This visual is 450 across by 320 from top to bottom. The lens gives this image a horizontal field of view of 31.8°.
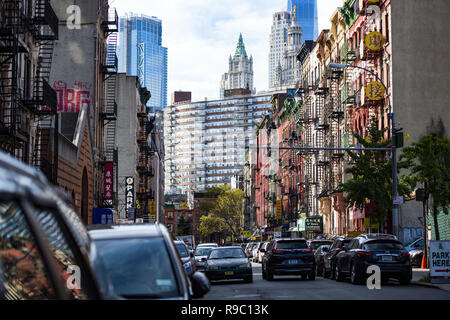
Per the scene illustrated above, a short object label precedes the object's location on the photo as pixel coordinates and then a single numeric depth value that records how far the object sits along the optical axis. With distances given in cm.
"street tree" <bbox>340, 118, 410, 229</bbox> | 4469
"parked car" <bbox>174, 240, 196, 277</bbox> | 2554
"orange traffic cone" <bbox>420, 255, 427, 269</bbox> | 3830
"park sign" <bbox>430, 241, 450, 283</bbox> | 2386
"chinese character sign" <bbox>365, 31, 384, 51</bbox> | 5388
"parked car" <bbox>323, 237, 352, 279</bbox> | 3097
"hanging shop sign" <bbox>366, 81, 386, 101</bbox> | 5362
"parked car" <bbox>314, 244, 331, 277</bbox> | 3616
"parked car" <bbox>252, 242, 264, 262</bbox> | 6309
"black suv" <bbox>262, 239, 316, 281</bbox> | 3028
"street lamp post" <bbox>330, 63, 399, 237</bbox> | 3512
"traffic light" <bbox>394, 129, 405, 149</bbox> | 3496
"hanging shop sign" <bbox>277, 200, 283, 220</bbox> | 10462
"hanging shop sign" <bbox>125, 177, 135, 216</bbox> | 7131
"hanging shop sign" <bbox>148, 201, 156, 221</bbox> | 9316
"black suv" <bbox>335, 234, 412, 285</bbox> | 2547
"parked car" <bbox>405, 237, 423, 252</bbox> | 4481
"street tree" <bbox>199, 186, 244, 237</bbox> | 13938
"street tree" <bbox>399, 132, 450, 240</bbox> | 3694
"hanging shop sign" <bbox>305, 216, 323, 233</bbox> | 7706
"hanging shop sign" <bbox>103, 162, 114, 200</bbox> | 5519
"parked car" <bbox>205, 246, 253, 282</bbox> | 2970
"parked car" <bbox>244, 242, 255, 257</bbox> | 7205
